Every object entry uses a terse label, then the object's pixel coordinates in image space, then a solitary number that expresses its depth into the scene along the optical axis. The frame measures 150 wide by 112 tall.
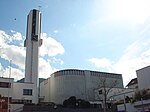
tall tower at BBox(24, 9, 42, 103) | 52.73
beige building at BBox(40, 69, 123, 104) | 61.09
